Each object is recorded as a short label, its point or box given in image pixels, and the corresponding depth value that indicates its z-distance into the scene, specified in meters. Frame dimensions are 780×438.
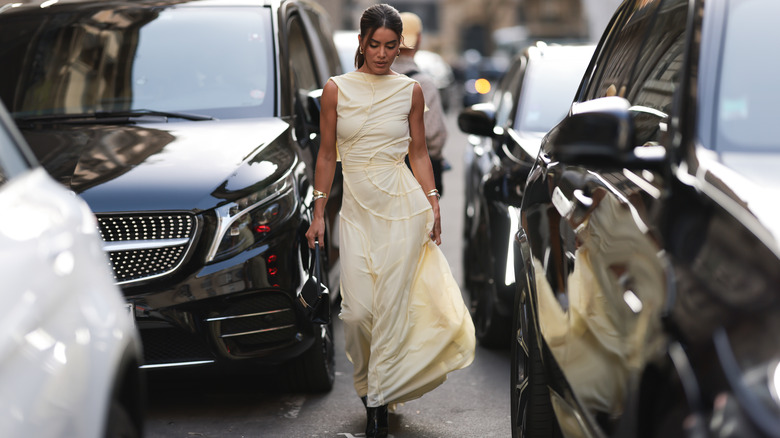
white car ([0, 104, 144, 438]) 3.71
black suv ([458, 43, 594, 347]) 11.93
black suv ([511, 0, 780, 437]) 3.85
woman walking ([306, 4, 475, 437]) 9.61
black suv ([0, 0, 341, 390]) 9.57
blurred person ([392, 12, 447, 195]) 13.71
